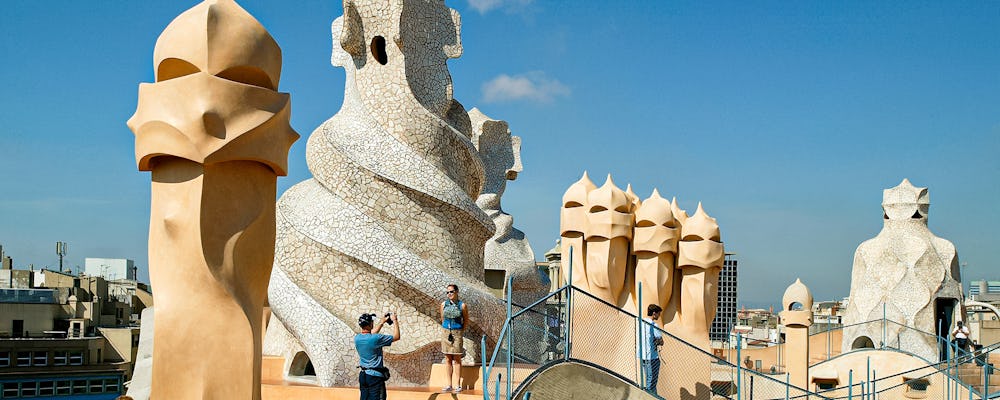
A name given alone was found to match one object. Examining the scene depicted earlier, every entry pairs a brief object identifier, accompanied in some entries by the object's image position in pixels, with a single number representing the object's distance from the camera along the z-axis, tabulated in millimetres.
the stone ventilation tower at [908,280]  24391
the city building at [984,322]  28828
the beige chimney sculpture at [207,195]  6180
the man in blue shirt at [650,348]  10008
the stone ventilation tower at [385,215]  10375
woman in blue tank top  8953
